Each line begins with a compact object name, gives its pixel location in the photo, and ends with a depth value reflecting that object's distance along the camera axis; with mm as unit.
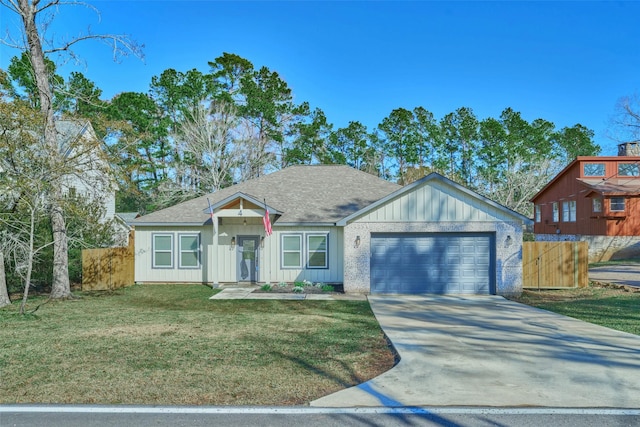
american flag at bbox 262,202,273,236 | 15695
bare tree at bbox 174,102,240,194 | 32969
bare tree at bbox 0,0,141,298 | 13531
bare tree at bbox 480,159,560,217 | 37594
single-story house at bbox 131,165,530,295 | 14914
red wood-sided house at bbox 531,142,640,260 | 24922
